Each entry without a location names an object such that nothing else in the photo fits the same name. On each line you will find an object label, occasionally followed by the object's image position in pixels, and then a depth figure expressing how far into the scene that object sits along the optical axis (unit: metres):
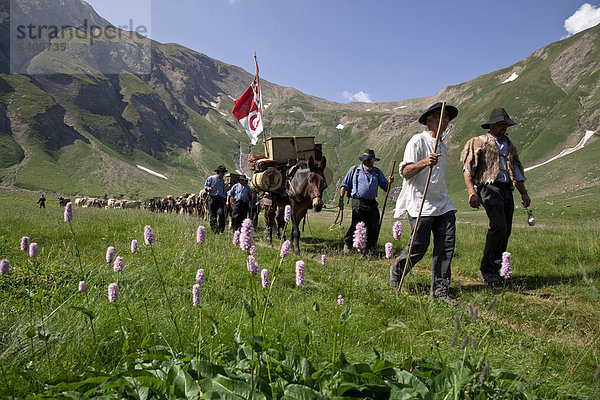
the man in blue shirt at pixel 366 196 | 9.45
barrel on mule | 11.40
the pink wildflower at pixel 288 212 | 3.20
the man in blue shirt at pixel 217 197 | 13.56
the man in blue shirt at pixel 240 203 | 13.21
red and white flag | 14.41
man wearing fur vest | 6.15
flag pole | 14.18
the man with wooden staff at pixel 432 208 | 5.27
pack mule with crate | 11.41
